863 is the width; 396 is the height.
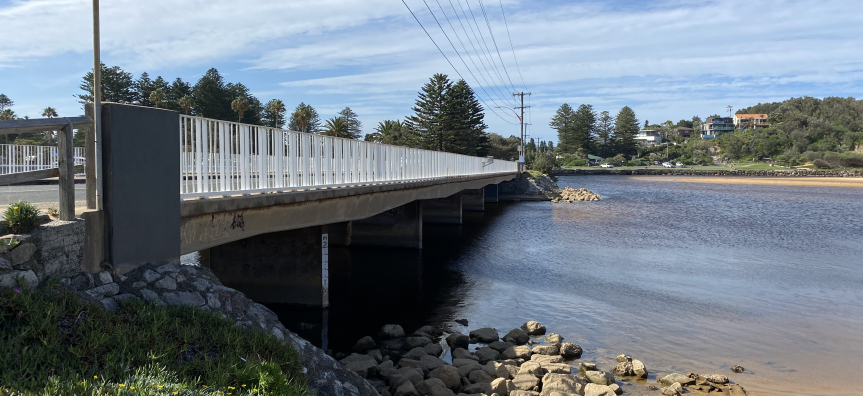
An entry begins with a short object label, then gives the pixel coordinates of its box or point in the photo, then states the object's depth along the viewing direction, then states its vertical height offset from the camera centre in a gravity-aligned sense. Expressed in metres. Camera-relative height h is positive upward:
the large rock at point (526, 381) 9.59 -3.36
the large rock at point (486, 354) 11.23 -3.43
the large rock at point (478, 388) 9.35 -3.36
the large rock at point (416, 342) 12.16 -3.42
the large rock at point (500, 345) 11.95 -3.45
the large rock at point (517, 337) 12.76 -3.50
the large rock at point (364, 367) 10.13 -3.30
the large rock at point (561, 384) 9.30 -3.32
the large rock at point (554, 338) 12.47 -3.47
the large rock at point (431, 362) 10.48 -3.34
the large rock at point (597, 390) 9.20 -3.36
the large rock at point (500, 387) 9.29 -3.33
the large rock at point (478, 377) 9.90 -3.37
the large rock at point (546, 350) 11.75 -3.46
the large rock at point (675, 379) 10.23 -3.54
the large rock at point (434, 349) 11.61 -3.42
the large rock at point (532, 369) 10.23 -3.37
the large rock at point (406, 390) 8.92 -3.22
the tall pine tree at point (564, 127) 152.88 +12.37
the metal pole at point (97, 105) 6.79 +0.81
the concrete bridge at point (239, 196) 7.01 -0.35
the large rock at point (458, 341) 12.40 -3.47
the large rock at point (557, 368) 10.55 -3.45
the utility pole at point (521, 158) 71.20 +1.96
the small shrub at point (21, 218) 5.75 -0.40
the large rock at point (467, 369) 10.19 -3.36
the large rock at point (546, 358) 11.18 -3.48
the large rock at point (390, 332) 13.03 -3.44
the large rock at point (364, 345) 12.06 -3.45
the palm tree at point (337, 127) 75.25 +6.07
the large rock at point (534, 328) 13.54 -3.51
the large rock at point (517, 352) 11.43 -3.44
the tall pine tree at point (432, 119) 77.94 +7.29
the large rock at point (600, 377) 10.06 -3.46
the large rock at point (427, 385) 9.18 -3.26
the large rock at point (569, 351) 11.84 -3.51
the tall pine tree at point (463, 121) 77.75 +7.26
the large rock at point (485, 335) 12.91 -3.49
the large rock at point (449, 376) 9.54 -3.25
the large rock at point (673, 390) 9.75 -3.55
